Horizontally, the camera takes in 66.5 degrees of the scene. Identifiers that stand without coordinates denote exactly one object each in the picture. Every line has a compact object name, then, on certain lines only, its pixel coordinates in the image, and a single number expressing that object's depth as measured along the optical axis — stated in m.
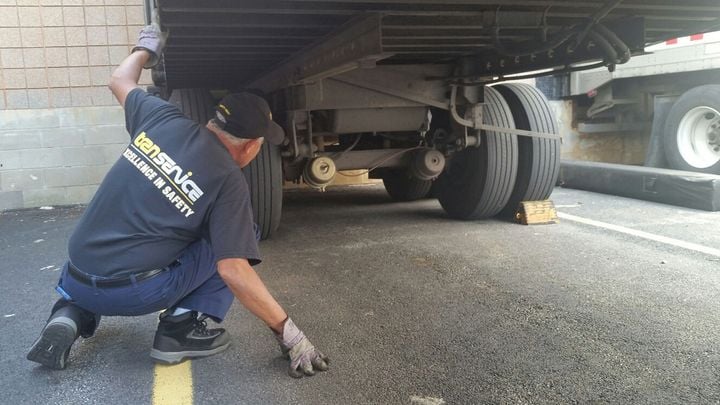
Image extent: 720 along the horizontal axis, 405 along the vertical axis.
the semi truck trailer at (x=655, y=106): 6.57
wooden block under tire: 5.15
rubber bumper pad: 5.54
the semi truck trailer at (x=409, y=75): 2.78
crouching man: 2.26
